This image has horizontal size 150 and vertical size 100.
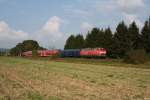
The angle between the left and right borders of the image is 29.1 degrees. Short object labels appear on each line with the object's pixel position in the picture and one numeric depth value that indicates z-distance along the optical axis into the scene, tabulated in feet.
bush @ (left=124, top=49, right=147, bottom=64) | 169.17
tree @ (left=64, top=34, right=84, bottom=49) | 366.84
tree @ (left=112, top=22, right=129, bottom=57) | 245.04
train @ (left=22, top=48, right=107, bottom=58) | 231.50
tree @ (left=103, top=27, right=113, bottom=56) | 260.01
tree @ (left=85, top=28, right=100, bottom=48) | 295.19
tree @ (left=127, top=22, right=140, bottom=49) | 244.22
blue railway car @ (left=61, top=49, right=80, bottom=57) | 262.39
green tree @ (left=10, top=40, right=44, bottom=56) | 541.42
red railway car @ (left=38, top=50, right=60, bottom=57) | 328.25
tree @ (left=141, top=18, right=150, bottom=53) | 226.79
